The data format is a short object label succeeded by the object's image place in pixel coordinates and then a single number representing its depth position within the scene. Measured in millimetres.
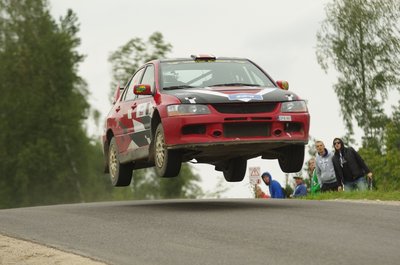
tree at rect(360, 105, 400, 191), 51656
